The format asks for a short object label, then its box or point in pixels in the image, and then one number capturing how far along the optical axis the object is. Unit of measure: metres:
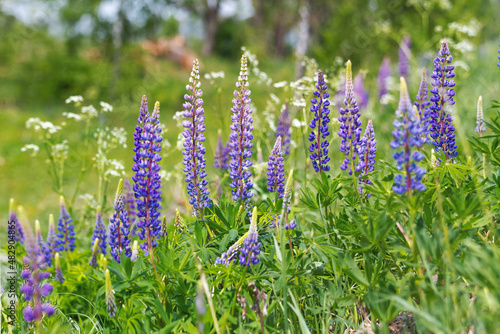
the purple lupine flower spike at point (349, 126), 2.34
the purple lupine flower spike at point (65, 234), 3.24
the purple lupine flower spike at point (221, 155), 3.65
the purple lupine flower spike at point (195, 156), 2.35
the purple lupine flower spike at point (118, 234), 2.59
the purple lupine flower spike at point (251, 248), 1.92
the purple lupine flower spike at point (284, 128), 3.57
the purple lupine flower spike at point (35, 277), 1.48
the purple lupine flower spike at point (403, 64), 7.73
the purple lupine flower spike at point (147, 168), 2.22
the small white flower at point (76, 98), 3.90
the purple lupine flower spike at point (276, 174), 2.51
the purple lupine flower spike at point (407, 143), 1.70
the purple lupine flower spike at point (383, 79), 8.01
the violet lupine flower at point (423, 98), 2.17
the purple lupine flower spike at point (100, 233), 3.02
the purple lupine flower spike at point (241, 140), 2.38
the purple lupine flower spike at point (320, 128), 2.50
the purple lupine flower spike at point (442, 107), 2.35
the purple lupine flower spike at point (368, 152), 2.41
